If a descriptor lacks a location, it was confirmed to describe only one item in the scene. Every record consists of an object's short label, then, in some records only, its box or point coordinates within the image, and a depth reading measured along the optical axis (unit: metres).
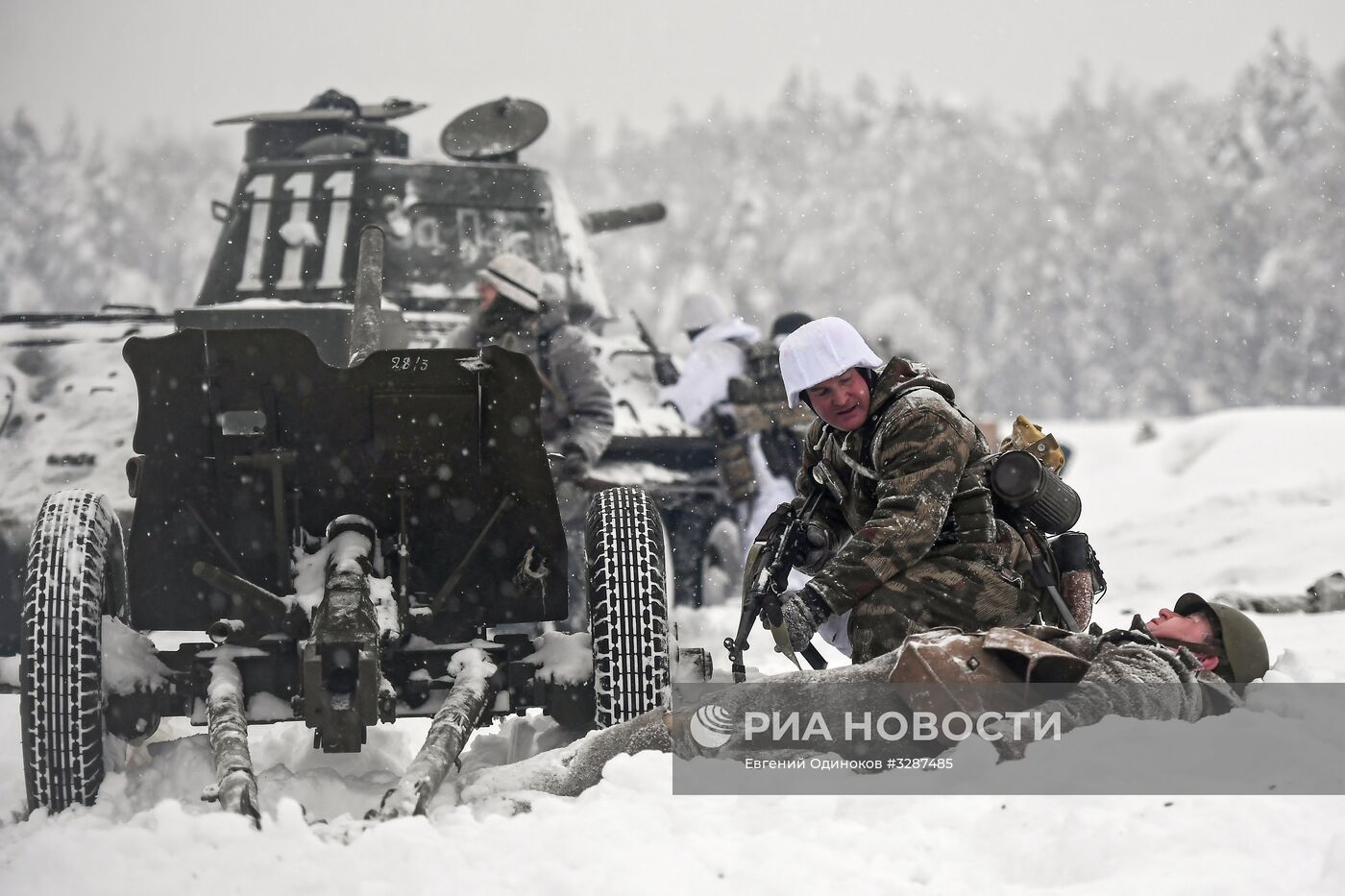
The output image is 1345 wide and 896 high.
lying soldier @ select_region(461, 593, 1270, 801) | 8.15
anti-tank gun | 9.03
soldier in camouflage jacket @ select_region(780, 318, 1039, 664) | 9.31
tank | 16.17
